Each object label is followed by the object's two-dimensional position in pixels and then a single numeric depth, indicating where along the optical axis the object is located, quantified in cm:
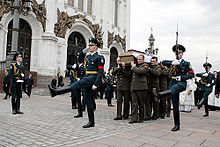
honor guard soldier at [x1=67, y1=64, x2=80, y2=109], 831
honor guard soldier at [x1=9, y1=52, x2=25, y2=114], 648
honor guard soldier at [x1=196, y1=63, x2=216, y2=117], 790
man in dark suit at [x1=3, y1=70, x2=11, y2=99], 1148
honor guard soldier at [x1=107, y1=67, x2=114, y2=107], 1011
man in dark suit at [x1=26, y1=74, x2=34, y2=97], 1341
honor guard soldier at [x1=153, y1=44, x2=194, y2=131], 489
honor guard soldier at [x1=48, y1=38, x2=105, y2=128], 480
